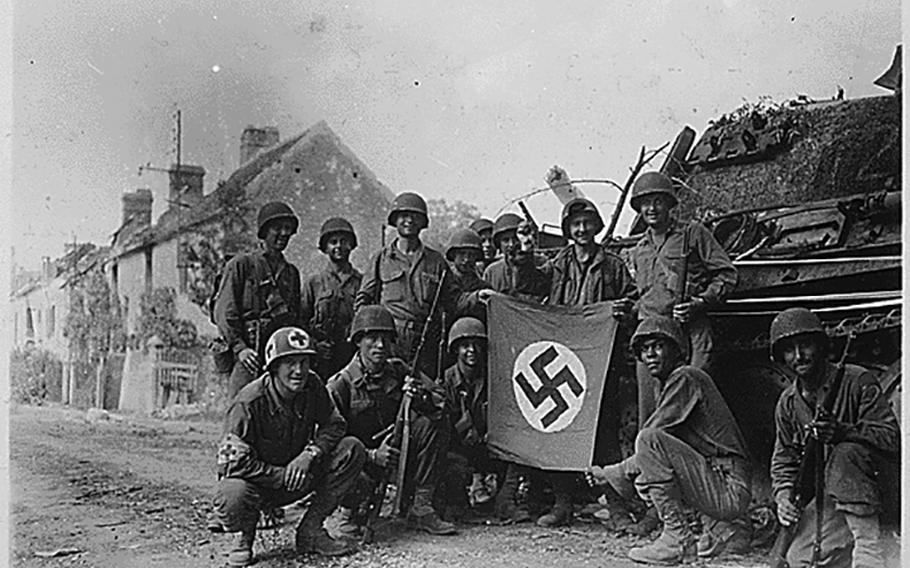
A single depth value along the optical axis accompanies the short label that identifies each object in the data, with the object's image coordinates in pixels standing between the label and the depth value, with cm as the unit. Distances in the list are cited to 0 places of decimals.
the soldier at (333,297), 563
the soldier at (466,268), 571
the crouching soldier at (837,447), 518
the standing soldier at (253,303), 559
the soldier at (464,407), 564
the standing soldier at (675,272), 542
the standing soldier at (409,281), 565
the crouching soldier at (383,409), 553
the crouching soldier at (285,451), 536
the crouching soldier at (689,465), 531
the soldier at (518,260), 575
